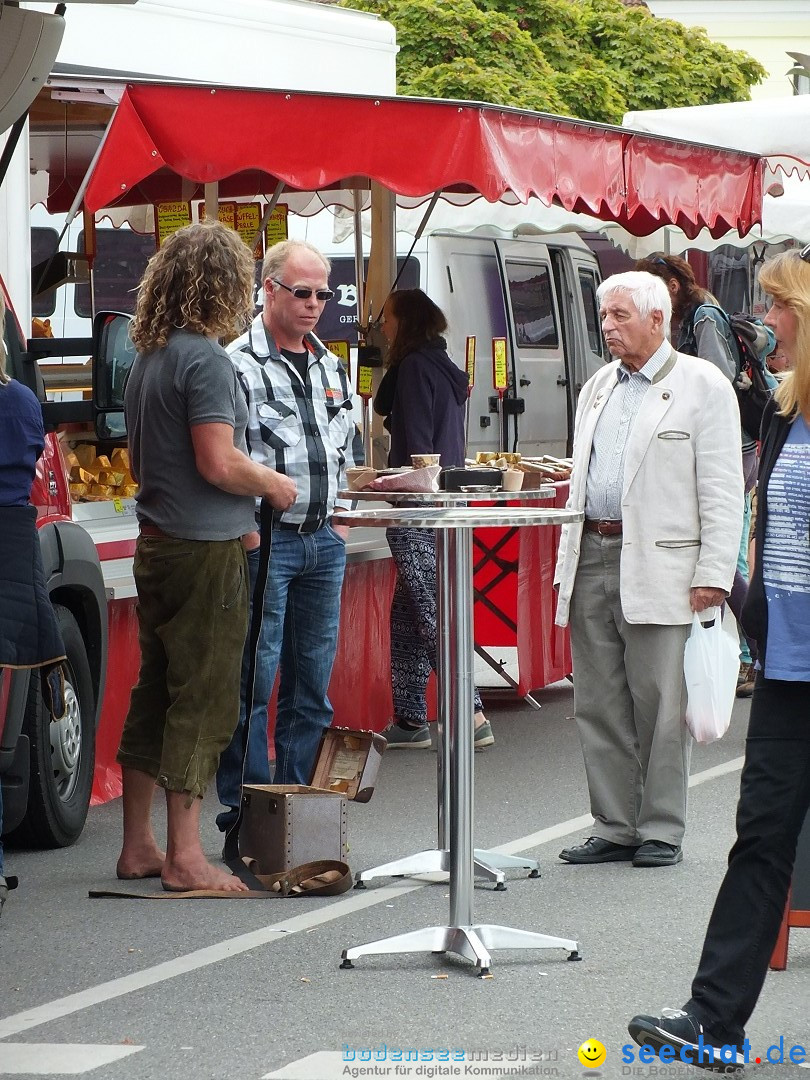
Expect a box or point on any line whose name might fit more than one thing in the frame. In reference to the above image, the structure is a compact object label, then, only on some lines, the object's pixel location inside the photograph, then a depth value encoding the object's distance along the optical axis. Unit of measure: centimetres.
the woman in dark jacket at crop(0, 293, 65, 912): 1106
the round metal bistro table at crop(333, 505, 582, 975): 1029
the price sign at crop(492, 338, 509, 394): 2817
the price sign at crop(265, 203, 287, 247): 2161
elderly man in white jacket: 1258
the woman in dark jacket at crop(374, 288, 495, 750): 1664
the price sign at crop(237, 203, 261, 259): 2125
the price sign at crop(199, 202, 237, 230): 2142
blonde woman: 823
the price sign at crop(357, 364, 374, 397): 2087
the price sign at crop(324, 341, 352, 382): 2125
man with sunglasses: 1278
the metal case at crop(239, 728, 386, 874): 1210
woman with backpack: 1766
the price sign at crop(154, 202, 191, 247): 2031
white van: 3162
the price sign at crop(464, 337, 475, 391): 2675
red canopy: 1385
